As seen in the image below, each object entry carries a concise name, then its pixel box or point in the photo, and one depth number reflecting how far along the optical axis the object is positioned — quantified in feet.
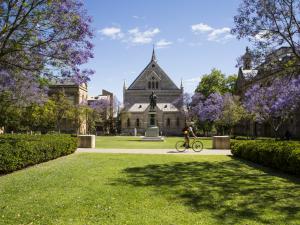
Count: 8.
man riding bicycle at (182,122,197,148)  60.46
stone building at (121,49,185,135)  203.70
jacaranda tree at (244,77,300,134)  81.05
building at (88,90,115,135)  211.82
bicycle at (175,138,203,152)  60.59
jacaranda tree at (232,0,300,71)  36.86
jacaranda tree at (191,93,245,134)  125.41
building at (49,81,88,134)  191.25
